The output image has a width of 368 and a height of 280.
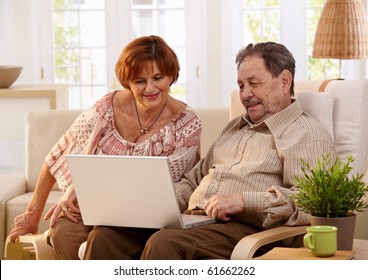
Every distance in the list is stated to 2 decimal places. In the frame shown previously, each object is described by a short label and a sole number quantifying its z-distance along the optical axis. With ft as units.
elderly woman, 14.92
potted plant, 11.97
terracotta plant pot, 11.97
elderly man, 13.31
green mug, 11.59
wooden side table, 11.80
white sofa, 15.39
